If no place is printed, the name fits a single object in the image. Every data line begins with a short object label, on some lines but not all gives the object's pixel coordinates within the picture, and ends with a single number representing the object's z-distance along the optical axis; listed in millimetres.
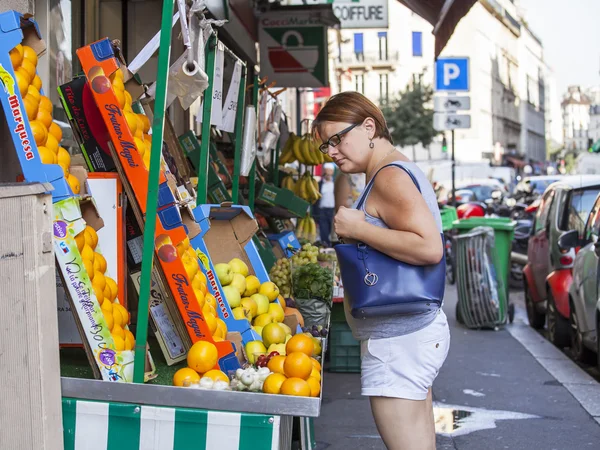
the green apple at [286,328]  4441
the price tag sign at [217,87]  5137
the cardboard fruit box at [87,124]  3859
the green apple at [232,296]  4609
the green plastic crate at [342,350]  7766
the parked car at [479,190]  29291
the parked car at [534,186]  25825
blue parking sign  15734
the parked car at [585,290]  7809
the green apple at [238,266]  4887
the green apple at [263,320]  4695
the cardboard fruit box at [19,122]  3248
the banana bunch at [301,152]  9883
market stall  3166
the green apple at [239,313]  4477
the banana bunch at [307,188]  10000
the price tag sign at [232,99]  5785
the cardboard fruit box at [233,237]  4855
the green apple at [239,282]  4762
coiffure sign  14359
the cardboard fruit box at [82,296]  3246
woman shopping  3139
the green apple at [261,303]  4789
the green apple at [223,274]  4742
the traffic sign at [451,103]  15703
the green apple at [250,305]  4680
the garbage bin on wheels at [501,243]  10633
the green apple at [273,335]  4309
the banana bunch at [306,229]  11180
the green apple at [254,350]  3973
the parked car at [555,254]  9430
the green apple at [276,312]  4836
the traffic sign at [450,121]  15516
